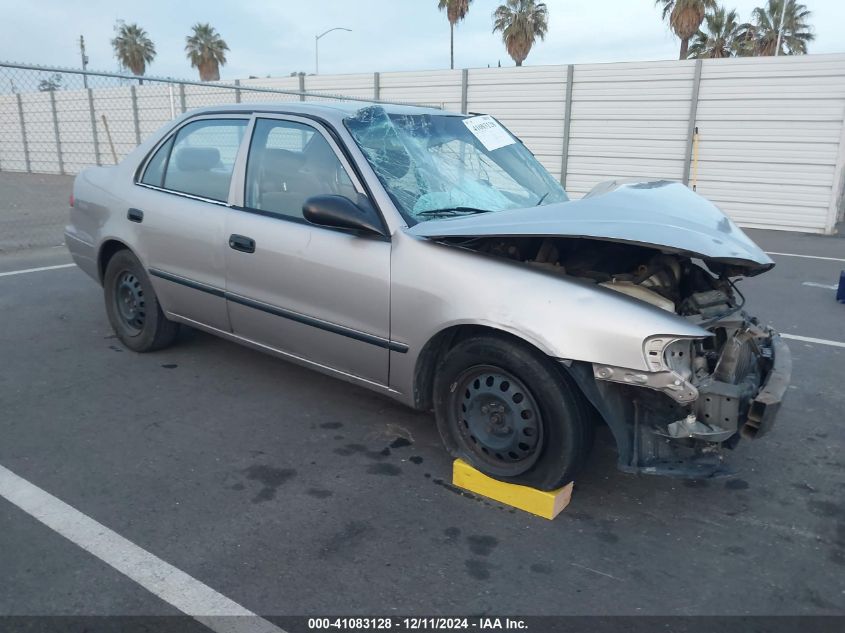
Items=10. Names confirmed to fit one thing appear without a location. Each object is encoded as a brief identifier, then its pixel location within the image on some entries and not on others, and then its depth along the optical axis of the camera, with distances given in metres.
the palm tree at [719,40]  32.16
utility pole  41.05
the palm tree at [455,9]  39.59
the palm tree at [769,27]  33.75
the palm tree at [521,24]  34.09
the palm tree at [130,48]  46.56
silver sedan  2.68
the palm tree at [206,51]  43.62
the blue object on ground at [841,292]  6.78
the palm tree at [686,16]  26.12
